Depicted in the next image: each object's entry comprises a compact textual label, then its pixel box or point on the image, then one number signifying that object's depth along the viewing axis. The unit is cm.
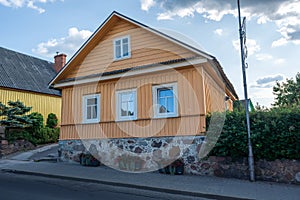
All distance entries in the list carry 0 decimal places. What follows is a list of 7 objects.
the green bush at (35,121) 1678
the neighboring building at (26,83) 1947
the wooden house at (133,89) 990
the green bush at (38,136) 1520
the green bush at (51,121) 2034
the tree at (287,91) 2608
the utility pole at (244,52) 847
